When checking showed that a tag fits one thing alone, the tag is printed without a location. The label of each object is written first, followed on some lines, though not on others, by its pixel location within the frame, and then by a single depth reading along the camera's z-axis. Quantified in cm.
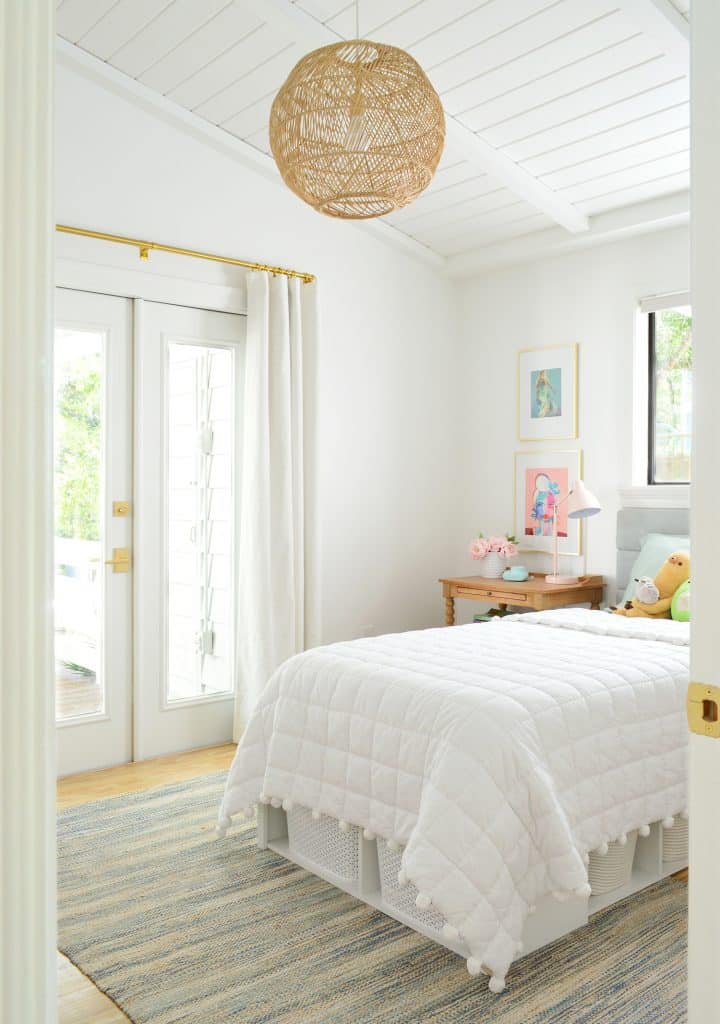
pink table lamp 445
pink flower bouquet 490
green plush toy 359
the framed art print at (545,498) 485
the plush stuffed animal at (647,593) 372
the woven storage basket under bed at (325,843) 268
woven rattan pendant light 259
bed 217
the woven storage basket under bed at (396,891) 241
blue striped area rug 208
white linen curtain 426
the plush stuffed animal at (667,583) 371
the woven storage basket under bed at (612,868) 257
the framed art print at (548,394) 485
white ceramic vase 494
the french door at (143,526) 393
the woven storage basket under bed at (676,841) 279
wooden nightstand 443
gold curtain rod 380
